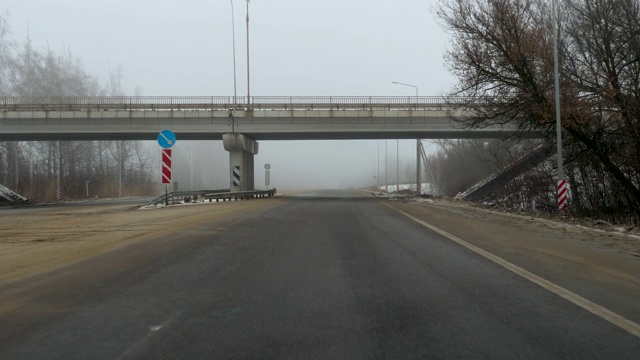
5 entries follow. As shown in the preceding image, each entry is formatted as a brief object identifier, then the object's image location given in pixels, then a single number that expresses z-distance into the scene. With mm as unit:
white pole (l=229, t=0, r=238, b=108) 43912
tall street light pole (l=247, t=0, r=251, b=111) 40250
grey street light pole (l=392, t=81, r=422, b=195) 47281
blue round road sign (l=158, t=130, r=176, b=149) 22078
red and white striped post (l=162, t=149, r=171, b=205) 22562
